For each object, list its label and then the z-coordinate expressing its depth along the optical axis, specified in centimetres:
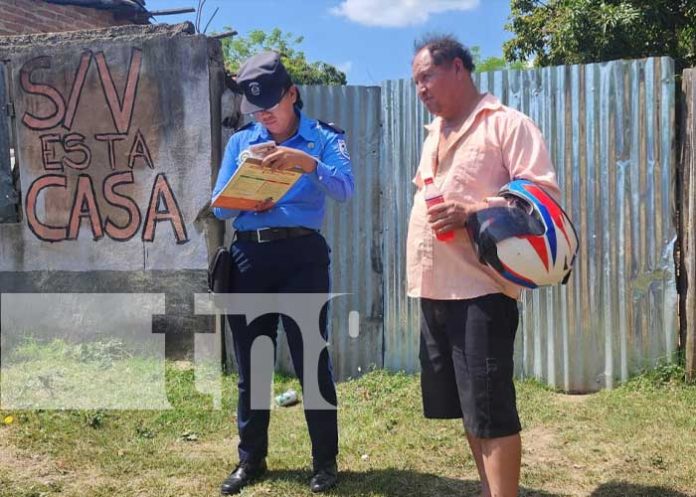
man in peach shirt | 230
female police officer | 304
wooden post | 434
